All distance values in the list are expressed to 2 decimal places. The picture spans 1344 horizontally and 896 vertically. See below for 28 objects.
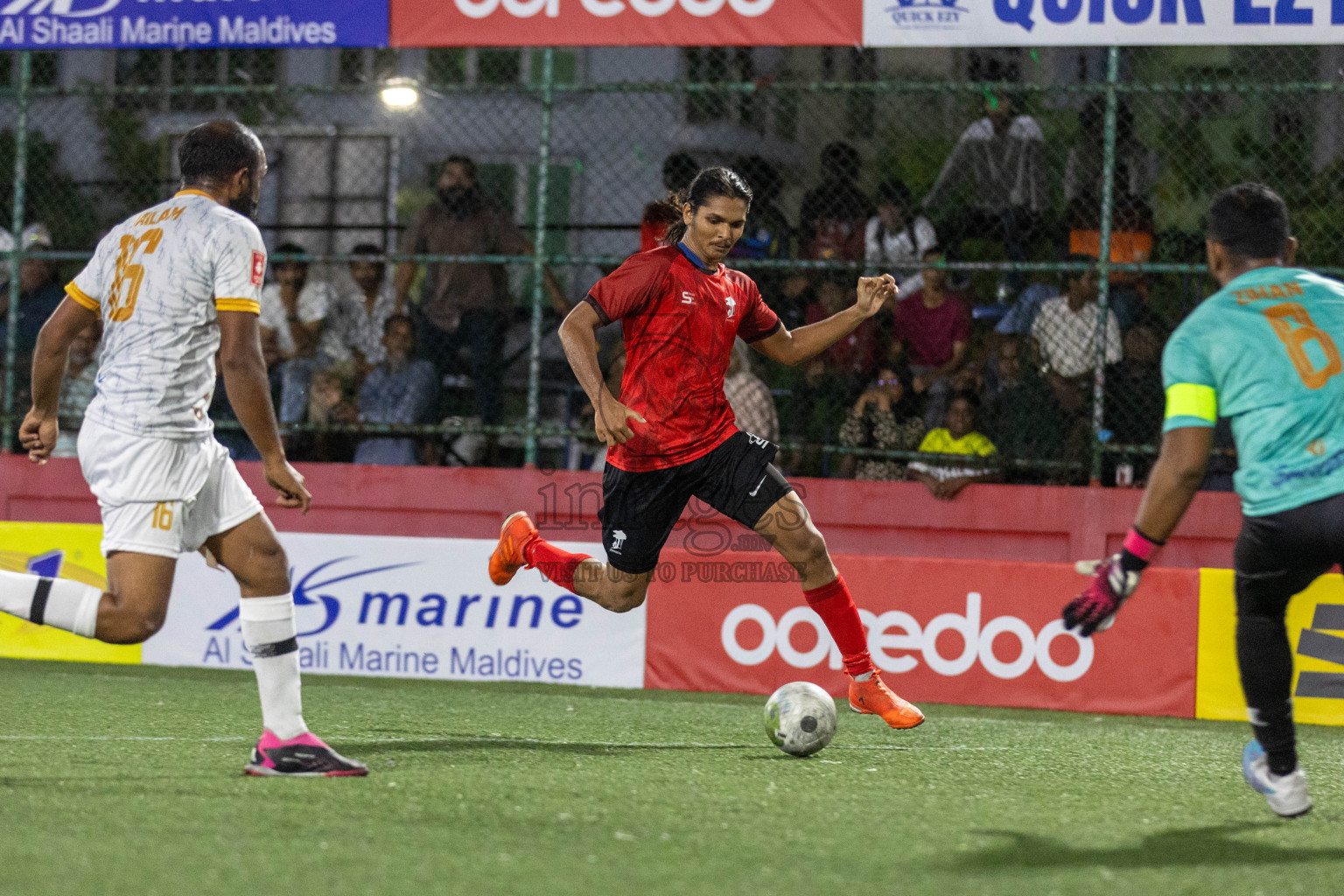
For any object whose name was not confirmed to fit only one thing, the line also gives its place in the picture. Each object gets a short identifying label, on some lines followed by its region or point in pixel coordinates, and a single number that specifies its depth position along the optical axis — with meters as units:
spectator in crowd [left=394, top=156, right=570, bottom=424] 19.77
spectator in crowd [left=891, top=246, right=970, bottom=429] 19.47
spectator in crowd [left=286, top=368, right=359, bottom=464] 20.14
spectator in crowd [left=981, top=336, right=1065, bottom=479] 18.36
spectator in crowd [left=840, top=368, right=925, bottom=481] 18.81
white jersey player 8.95
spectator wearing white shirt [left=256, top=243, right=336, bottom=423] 20.22
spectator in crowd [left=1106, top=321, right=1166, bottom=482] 18.14
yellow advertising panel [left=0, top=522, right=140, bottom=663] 17.20
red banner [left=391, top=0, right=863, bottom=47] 17.84
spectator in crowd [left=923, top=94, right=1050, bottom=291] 19.91
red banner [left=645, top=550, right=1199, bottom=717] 15.65
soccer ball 11.09
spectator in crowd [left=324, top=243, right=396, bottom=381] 20.33
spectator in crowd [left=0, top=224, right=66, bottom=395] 20.78
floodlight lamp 19.97
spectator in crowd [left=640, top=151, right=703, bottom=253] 17.69
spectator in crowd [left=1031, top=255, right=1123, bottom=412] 18.27
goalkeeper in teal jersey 8.12
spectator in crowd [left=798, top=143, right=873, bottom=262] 20.25
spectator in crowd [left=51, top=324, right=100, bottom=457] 20.55
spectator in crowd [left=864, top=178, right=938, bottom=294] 20.16
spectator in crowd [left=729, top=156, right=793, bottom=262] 20.34
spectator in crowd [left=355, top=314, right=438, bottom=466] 19.87
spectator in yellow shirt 18.31
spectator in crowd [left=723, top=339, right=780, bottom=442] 18.44
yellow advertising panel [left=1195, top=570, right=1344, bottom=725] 14.91
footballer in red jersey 11.49
